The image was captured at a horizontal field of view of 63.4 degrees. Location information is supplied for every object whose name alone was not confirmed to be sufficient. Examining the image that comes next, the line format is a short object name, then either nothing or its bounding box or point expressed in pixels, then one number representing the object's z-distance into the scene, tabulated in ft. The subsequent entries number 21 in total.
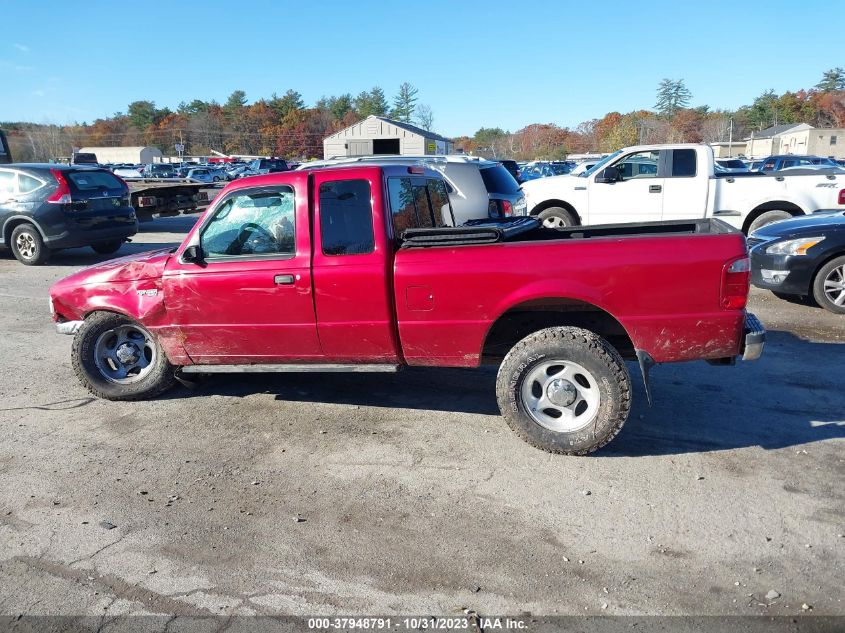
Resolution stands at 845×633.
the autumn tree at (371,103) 385.91
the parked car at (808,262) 25.93
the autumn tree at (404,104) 396.57
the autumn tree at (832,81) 351.46
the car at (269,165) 151.43
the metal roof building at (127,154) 297.53
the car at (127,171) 160.82
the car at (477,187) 35.42
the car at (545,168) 134.21
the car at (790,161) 101.96
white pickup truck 37.22
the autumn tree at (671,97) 378.32
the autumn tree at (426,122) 323.00
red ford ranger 14.06
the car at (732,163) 104.21
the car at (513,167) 83.20
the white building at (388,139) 171.12
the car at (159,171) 162.56
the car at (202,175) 151.90
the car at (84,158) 113.70
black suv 39.50
